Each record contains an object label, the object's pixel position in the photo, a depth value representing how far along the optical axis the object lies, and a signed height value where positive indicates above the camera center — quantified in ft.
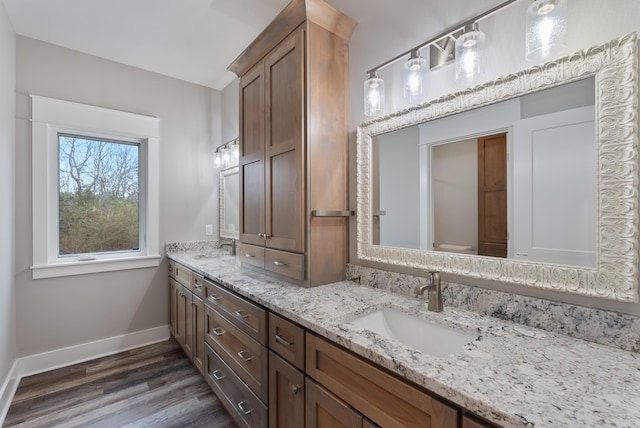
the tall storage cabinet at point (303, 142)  5.14 +1.35
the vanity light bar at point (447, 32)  3.48 +2.51
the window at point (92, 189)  7.75 +0.75
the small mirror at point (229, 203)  9.56 +0.36
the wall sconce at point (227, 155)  9.33 +2.00
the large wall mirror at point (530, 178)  2.84 +0.42
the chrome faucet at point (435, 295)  3.85 -1.12
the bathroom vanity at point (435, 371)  2.02 -1.35
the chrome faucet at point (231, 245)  9.33 -1.08
